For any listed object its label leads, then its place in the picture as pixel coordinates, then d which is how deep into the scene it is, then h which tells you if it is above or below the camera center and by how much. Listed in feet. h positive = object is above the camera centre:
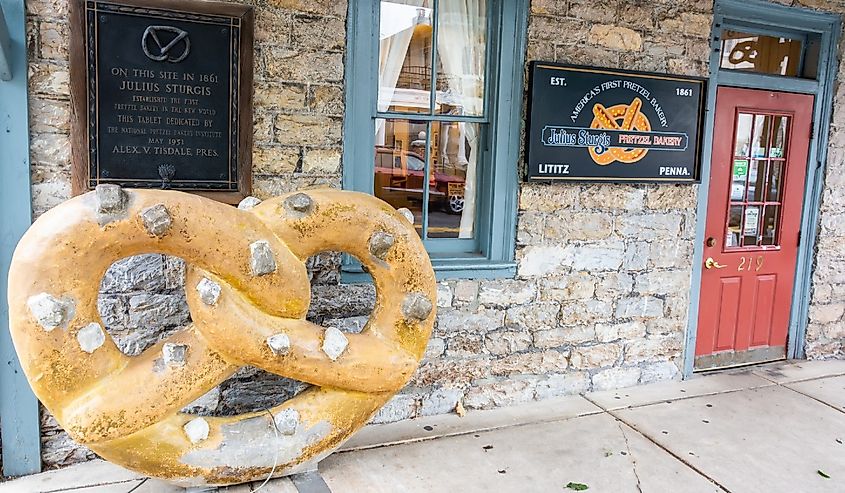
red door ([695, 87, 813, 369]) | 16.31 -1.06
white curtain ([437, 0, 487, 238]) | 13.43 +2.28
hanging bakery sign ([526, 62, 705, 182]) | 13.80 +1.02
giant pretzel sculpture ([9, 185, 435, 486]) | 8.59 -2.41
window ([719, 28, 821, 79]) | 16.25 +3.09
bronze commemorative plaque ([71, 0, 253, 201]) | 10.46 +0.94
